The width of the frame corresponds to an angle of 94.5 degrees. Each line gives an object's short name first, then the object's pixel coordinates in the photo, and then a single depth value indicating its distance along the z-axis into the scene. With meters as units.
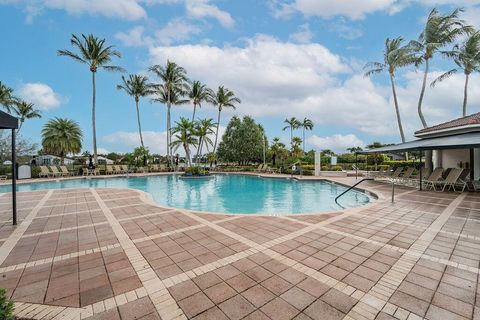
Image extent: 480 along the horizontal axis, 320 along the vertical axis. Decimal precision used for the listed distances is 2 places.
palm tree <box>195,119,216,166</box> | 23.86
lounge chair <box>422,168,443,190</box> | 10.40
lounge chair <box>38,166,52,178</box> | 19.48
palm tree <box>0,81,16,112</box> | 23.50
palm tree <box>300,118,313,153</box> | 46.31
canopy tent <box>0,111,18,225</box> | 4.31
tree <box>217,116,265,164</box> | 31.08
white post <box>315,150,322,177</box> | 19.02
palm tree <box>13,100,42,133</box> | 26.49
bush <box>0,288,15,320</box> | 1.69
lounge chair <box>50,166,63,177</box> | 20.09
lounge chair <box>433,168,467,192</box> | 9.83
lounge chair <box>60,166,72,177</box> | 20.55
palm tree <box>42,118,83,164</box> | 26.34
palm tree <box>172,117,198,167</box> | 23.33
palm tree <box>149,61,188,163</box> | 25.61
